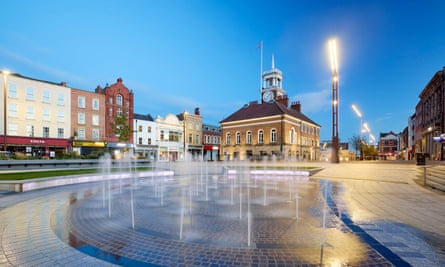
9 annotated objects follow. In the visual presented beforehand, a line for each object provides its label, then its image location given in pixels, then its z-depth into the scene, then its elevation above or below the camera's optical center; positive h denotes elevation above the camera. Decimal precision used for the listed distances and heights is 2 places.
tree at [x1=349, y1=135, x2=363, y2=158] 62.53 -1.05
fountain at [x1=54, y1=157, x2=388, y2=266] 4.18 -2.29
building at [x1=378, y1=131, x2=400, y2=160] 117.44 -1.92
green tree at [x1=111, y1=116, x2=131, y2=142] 35.31 +1.70
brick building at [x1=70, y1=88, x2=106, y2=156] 34.88 +2.99
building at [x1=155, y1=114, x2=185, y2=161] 48.34 +0.34
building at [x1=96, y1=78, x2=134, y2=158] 38.75 +5.30
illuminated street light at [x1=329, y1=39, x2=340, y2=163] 26.89 +6.43
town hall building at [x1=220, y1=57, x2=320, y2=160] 46.94 +2.02
